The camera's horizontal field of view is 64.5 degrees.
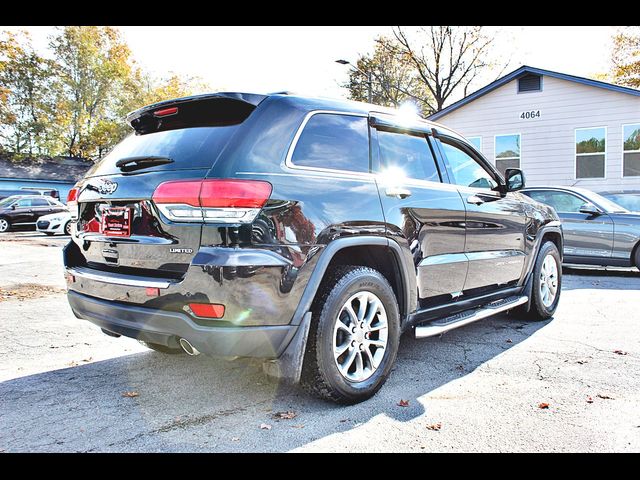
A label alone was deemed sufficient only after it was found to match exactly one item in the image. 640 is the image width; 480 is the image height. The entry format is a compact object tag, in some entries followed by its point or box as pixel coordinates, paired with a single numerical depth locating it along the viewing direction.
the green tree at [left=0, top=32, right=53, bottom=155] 38.56
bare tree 33.78
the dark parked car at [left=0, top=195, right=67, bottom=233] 21.22
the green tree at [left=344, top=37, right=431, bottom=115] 38.88
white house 15.91
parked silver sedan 8.84
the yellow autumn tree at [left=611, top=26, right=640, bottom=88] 31.66
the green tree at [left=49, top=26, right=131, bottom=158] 41.34
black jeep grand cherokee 2.66
